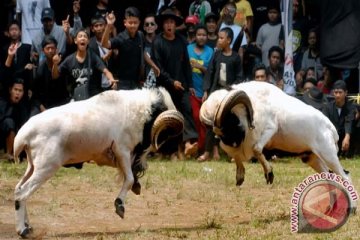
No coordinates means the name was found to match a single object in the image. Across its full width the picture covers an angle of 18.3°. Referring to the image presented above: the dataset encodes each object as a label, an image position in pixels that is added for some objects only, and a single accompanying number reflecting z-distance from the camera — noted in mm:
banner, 18172
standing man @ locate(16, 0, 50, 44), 18156
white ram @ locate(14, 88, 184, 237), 10844
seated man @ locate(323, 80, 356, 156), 17594
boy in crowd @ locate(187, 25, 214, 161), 17688
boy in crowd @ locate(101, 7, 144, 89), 16453
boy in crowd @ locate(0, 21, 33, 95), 17203
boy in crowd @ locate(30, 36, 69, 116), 15992
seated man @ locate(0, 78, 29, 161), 16984
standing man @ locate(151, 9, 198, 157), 16812
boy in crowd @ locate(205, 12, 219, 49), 18344
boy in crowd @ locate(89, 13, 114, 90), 16434
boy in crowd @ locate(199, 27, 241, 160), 17078
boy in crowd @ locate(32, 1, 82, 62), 17312
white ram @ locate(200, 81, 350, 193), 11555
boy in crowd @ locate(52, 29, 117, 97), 15203
